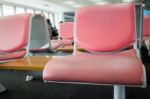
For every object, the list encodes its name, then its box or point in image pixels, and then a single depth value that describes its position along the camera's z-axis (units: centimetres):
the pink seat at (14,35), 156
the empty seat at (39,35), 184
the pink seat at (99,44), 80
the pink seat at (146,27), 290
